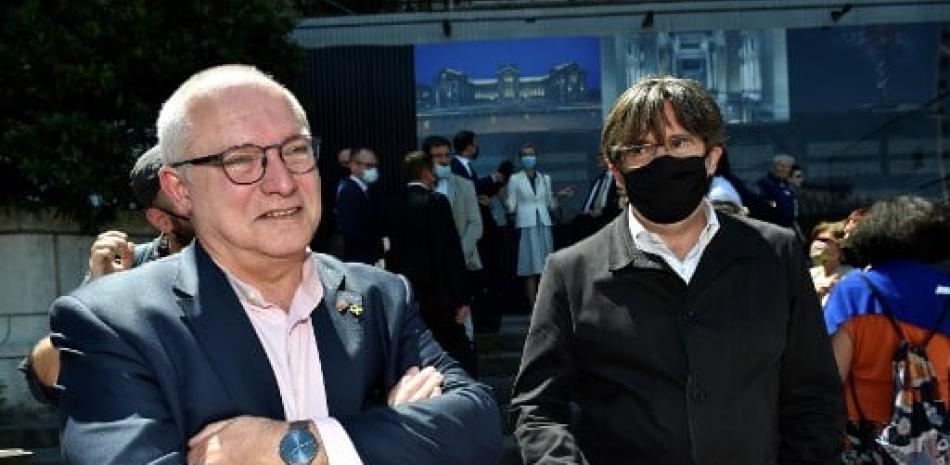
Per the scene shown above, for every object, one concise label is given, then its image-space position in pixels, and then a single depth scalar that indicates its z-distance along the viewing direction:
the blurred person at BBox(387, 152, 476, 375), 8.05
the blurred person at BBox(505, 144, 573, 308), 10.88
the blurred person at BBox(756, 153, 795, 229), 10.72
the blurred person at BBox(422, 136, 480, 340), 9.52
